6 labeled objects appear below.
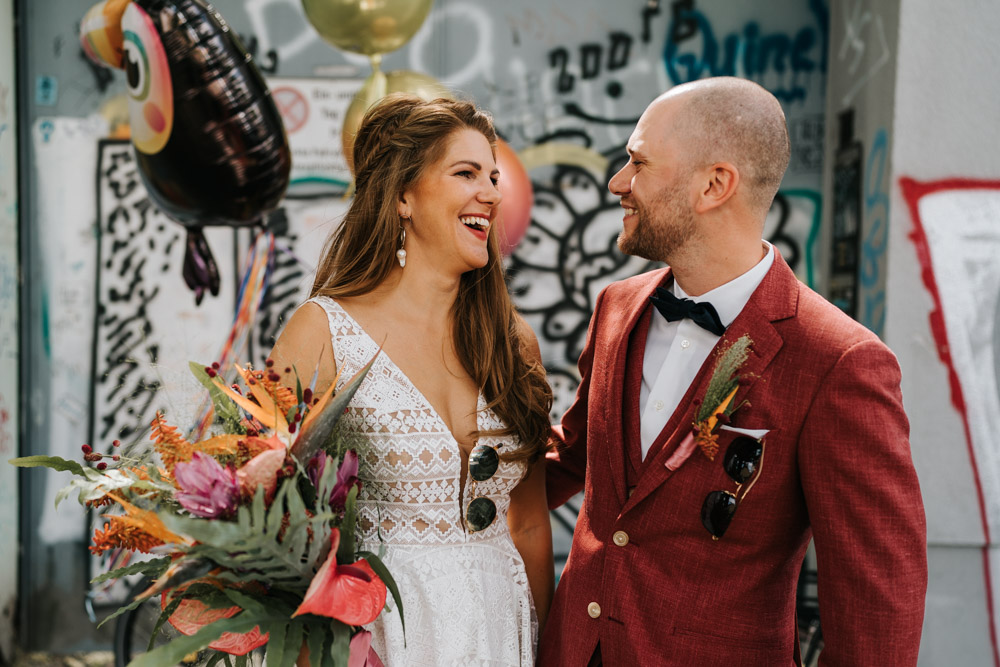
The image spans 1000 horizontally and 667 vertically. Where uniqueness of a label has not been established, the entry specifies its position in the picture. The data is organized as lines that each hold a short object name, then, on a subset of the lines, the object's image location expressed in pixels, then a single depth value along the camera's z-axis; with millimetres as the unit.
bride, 2092
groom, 1663
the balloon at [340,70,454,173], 4168
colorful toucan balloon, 3701
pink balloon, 4406
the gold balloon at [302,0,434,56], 3908
